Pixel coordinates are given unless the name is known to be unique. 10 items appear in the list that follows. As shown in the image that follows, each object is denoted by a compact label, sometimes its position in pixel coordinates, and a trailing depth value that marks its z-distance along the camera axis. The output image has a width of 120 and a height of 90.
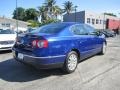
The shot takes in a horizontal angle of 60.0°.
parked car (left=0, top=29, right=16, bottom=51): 4.94
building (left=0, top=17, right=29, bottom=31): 26.65
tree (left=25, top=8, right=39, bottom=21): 39.38
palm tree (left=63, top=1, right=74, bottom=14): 37.18
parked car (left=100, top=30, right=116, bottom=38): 18.61
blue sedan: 2.73
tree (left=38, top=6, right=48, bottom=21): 32.64
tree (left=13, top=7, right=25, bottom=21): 43.06
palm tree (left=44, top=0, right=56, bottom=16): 32.19
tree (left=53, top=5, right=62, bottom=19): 32.56
